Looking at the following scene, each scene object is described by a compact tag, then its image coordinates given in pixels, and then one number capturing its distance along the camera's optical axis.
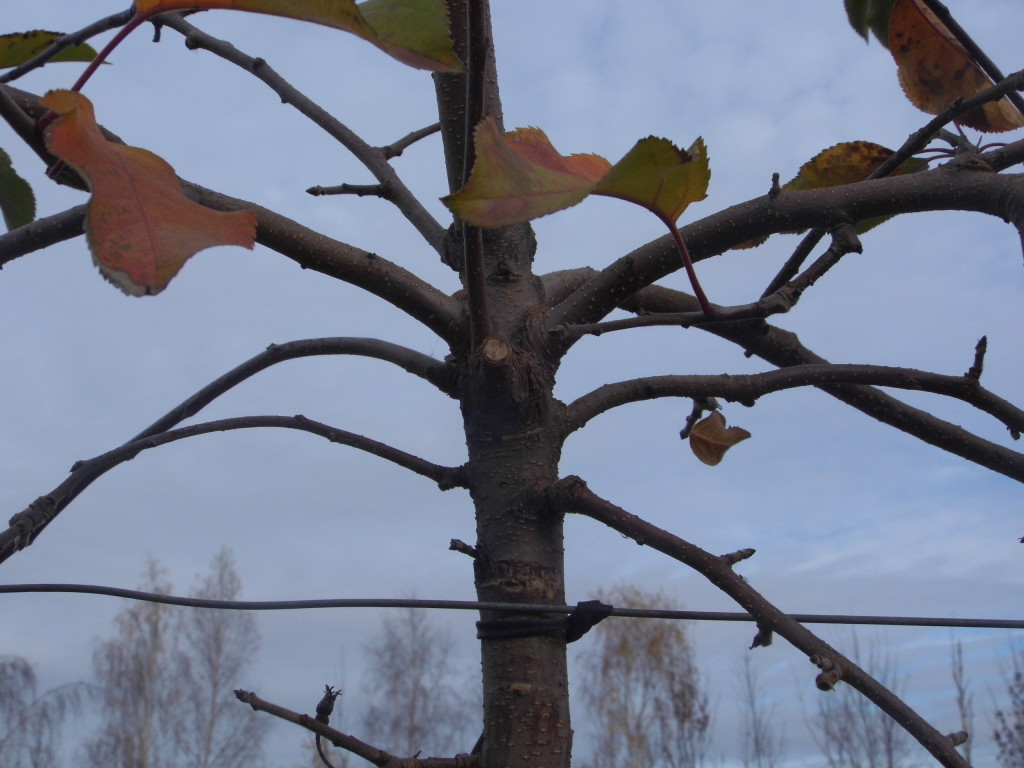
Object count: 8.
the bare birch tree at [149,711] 11.60
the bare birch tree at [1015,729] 8.08
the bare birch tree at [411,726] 13.10
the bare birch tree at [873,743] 9.72
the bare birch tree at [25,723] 6.55
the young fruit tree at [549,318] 0.62
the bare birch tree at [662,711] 10.84
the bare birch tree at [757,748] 11.27
